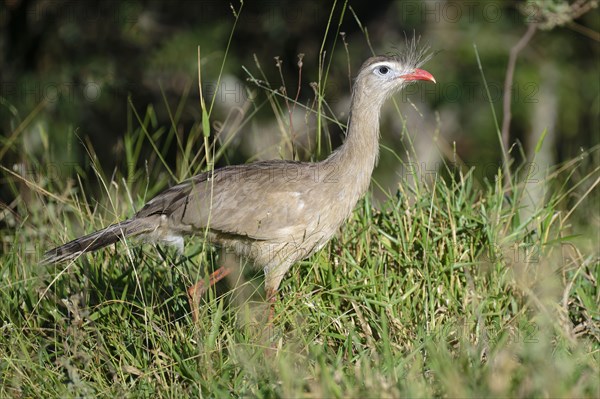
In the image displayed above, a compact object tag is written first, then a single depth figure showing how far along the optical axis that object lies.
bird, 8.37
